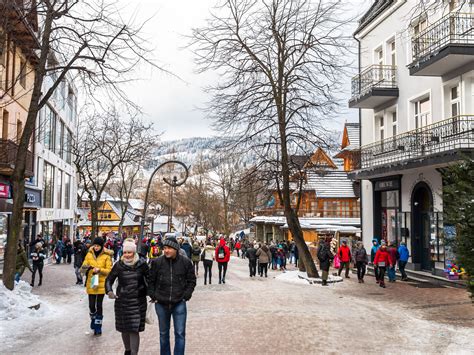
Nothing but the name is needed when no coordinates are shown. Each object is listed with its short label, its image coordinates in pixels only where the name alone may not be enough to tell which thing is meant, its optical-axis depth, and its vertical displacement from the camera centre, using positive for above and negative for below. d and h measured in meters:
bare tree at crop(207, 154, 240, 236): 63.50 +4.15
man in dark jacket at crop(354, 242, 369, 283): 19.12 -1.83
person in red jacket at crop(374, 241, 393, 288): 17.47 -1.67
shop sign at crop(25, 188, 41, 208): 25.77 +0.78
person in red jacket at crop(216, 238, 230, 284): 17.98 -1.48
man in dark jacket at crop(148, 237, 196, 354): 6.55 -1.01
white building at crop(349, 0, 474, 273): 17.86 +4.11
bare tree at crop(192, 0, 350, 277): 20.38 +5.23
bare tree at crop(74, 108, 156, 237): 29.77 +4.43
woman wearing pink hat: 6.55 -1.07
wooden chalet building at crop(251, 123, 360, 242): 44.16 +0.64
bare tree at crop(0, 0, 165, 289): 11.27 +3.34
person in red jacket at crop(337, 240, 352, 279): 20.45 -1.71
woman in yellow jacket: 8.87 -1.09
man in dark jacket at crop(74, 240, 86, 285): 16.97 -1.49
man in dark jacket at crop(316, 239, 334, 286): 18.05 -1.61
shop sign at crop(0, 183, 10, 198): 21.44 +0.95
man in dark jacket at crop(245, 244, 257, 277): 21.61 -1.90
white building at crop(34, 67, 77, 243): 31.78 +2.95
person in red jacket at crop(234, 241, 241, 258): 47.84 -3.24
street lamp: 17.72 -0.31
